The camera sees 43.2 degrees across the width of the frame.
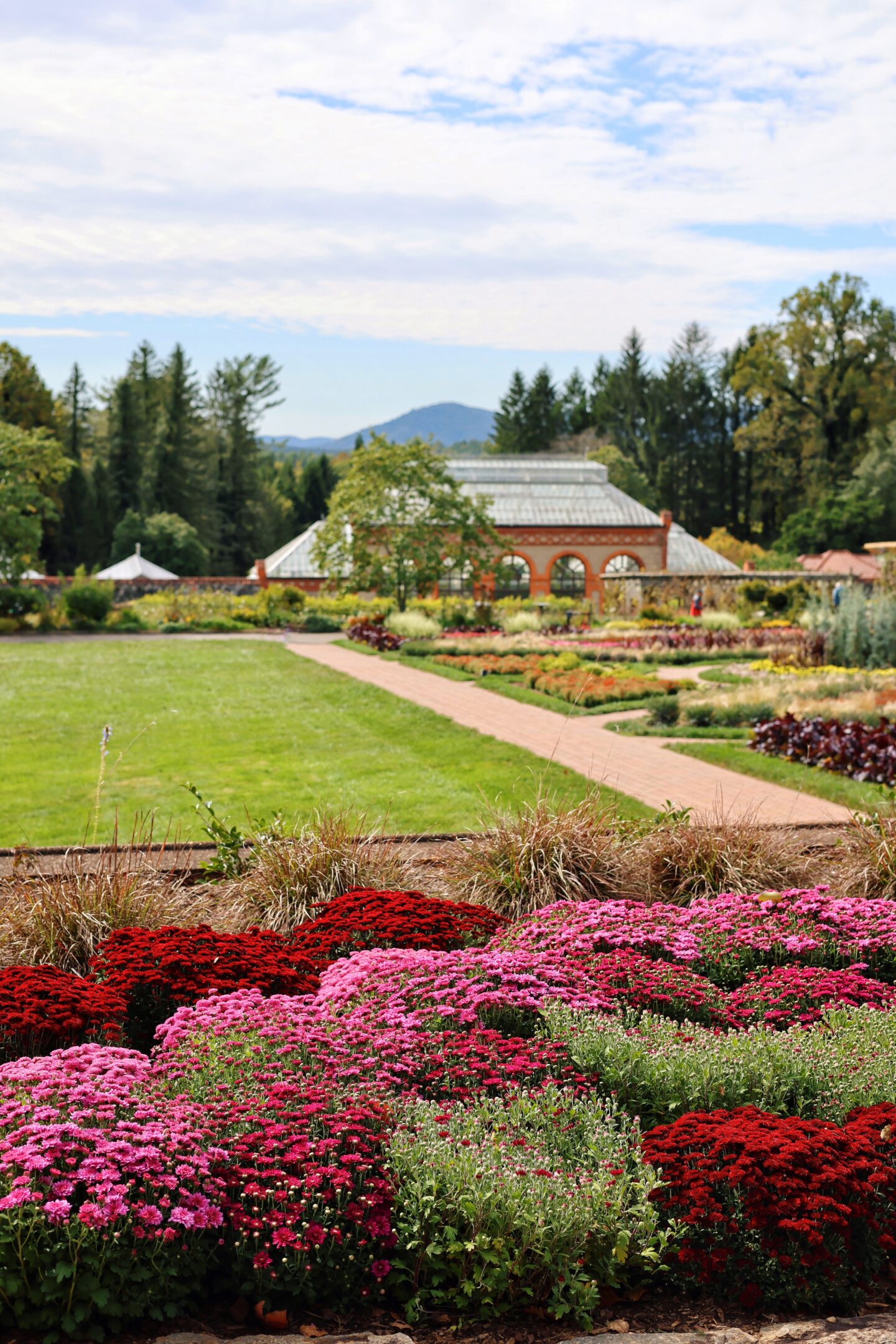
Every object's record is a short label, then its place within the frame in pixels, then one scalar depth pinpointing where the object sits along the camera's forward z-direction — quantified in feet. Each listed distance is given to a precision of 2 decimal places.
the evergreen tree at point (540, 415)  196.95
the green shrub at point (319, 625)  89.56
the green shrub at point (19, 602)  87.76
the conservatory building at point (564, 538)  127.65
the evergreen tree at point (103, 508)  150.51
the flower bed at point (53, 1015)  9.96
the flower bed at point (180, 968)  11.26
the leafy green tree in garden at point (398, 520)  85.30
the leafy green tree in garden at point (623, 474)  177.17
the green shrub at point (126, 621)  88.74
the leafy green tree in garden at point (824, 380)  164.55
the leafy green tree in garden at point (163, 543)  145.28
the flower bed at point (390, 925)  13.29
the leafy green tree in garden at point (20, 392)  146.92
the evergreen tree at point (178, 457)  160.66
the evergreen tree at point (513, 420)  196.75
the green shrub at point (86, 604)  87.76
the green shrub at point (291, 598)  99.60
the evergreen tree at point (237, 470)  176.14
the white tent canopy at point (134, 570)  120.16
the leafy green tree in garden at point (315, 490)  180.65
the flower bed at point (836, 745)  27.76
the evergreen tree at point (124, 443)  161.68
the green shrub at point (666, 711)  38.11
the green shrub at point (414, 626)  72.23
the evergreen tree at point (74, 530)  148.46
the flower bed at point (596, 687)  43.06
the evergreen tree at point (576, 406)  210.38
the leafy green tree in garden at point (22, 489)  91.15
